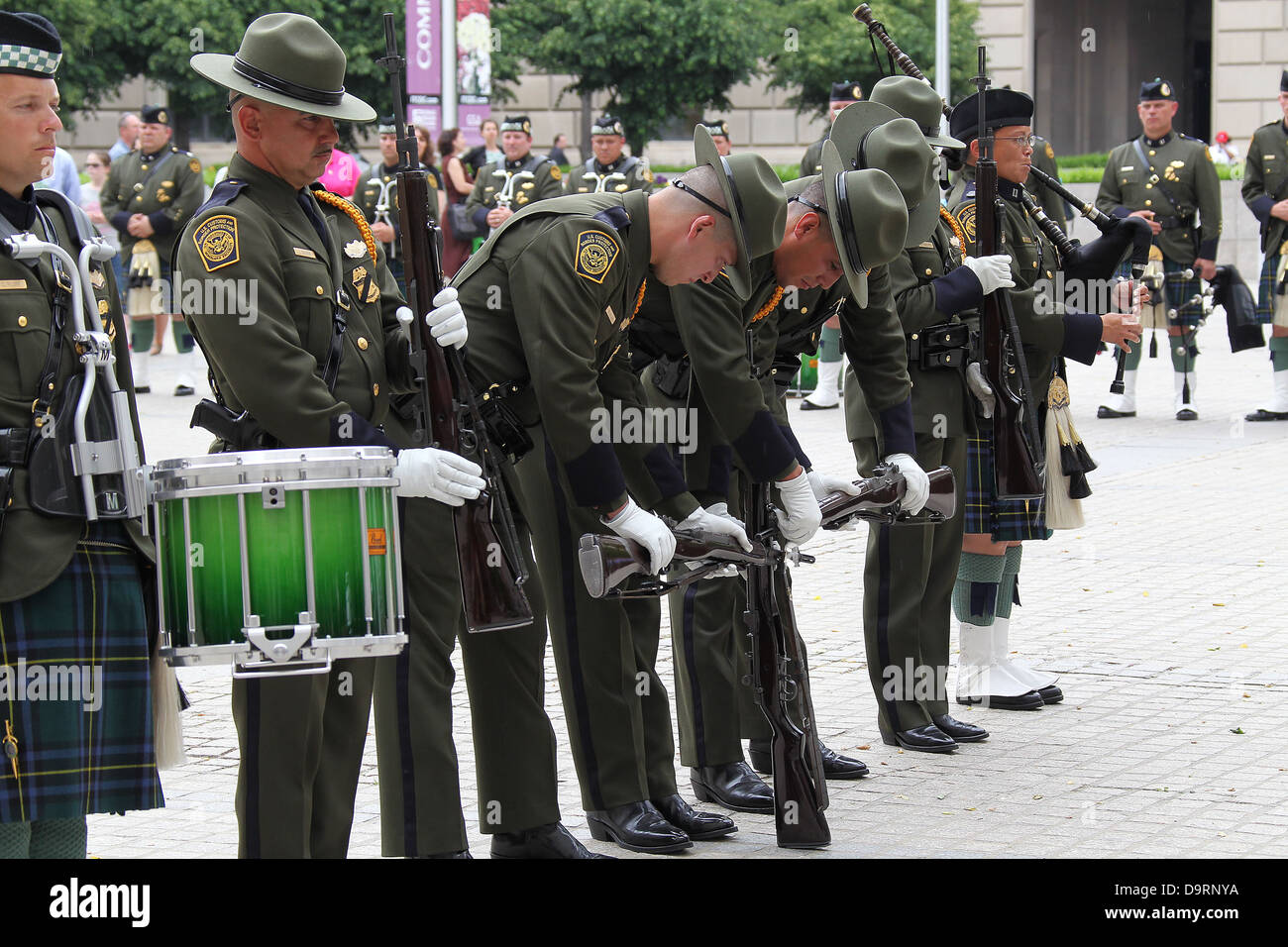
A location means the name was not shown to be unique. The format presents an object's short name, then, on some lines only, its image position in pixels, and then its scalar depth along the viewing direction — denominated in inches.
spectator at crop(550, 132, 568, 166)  1111.0
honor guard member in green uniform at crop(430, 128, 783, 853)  185.5
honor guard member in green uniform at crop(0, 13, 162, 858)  147.0
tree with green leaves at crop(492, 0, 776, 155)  1300.4
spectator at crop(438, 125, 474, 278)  674.2
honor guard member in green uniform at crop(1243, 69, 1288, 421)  564.7
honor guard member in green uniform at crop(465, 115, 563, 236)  660.1
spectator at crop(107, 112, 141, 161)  804.0
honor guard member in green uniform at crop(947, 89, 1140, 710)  266.2
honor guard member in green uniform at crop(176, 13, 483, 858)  160.4
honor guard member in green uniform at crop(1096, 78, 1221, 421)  565.6
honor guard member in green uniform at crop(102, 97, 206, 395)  622.5
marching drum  146.9
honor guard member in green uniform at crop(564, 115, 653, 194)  644.7
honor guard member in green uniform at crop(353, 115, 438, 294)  568.1
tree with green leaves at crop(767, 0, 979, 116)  1277.1
